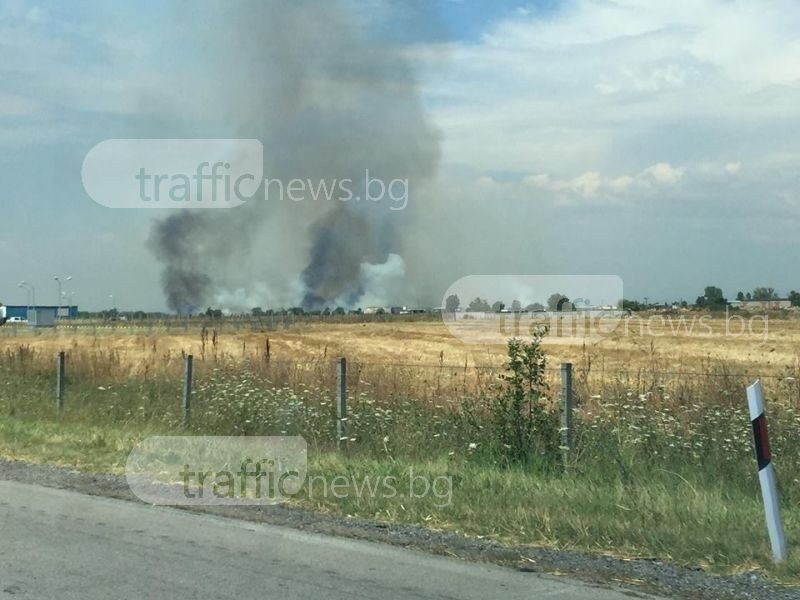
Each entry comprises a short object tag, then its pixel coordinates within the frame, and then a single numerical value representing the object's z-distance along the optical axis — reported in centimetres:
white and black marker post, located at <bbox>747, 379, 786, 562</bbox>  668
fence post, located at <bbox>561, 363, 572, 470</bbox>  1034
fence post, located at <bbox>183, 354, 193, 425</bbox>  1467
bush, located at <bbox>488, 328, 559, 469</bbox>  1053
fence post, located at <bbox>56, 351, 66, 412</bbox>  1722
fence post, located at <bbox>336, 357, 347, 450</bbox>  1242
